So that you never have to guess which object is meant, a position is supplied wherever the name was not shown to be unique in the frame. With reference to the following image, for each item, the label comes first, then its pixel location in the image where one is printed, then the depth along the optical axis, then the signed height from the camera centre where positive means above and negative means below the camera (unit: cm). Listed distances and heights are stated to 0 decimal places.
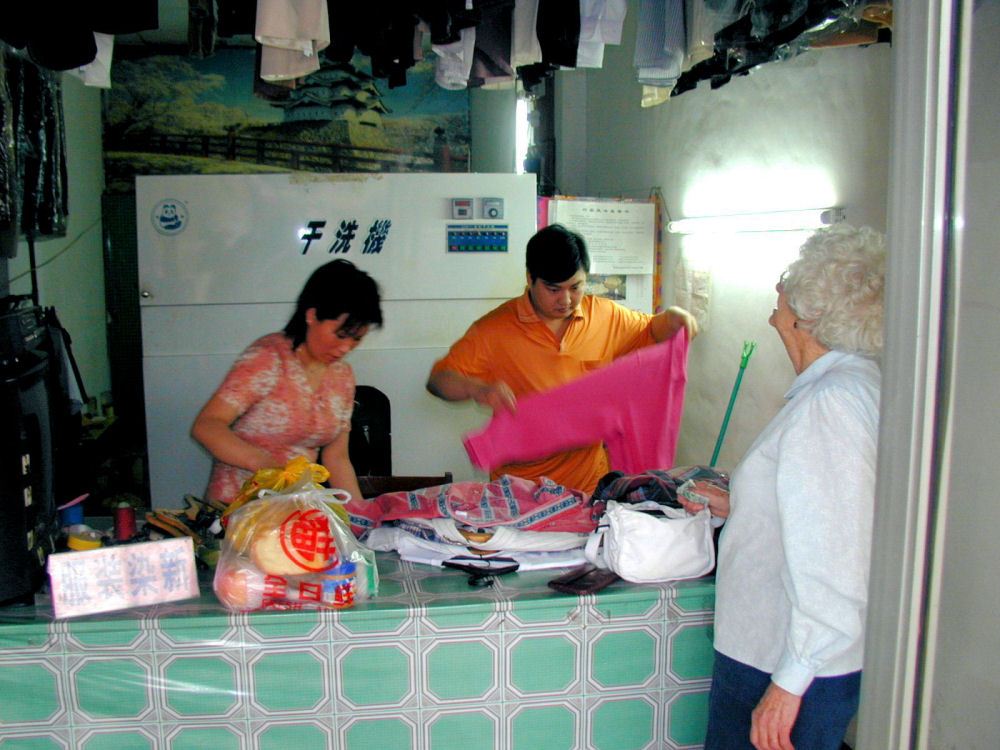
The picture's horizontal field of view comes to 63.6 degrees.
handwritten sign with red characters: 168 -60
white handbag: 183 -56
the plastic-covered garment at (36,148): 308 +61
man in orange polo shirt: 284 -16
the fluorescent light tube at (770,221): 278 +29
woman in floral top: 240 -25
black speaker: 159 -37
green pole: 302 -24
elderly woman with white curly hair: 136 -41
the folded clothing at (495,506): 205 -55
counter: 169 -82
